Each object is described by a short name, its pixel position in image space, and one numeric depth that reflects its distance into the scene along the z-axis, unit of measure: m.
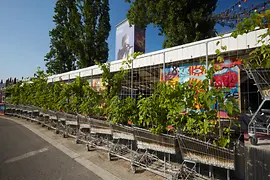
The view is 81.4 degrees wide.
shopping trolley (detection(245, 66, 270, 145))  2.17
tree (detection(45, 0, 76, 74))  20.28
